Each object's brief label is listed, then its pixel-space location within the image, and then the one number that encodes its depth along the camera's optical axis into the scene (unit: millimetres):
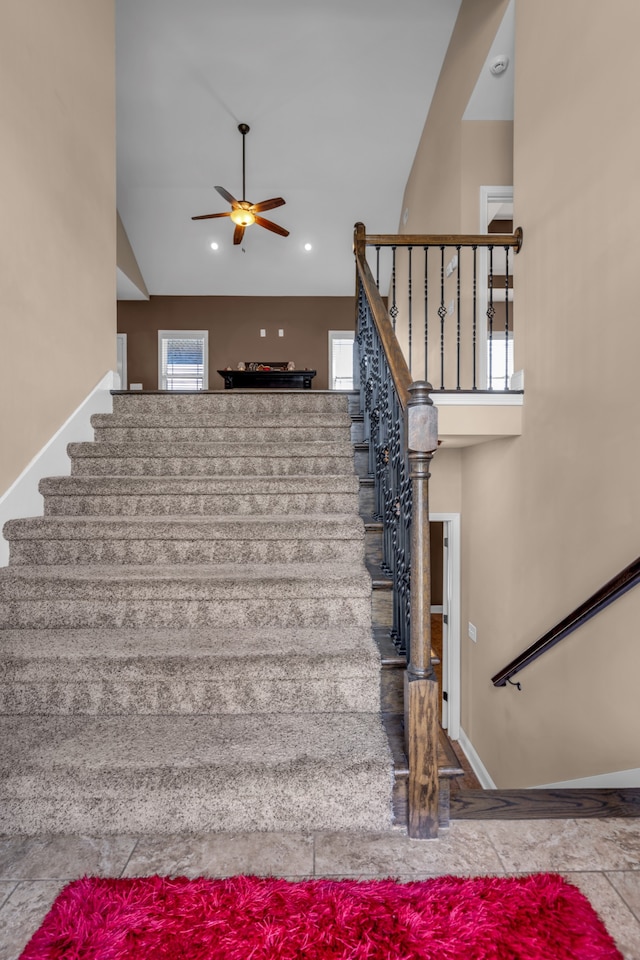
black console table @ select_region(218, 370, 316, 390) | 8375
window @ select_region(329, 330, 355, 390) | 9562
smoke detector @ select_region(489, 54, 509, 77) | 4082
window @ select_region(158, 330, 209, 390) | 9543
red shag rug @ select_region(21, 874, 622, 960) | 1110
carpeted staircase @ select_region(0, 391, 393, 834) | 1499
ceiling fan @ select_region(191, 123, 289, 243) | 6223
